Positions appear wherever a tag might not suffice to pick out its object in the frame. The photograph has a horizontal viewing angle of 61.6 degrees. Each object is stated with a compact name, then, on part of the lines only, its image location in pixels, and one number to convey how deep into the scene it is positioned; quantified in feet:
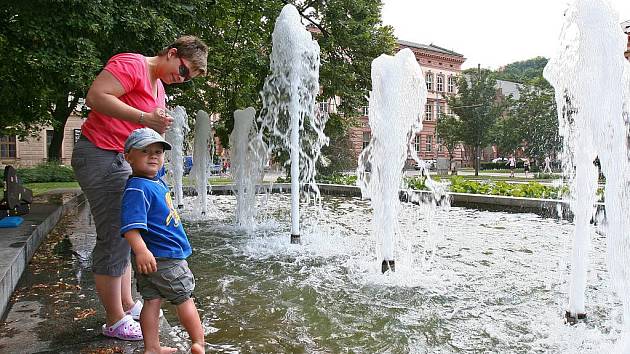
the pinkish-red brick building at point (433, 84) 195.83
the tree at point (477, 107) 120.67
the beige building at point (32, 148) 138.21
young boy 7.86
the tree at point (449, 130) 125.08
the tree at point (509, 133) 134.21
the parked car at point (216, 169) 135.45
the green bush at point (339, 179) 67.44
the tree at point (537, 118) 127.24
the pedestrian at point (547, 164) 125.02
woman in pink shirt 8.94
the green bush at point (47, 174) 84.94
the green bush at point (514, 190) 41.04
